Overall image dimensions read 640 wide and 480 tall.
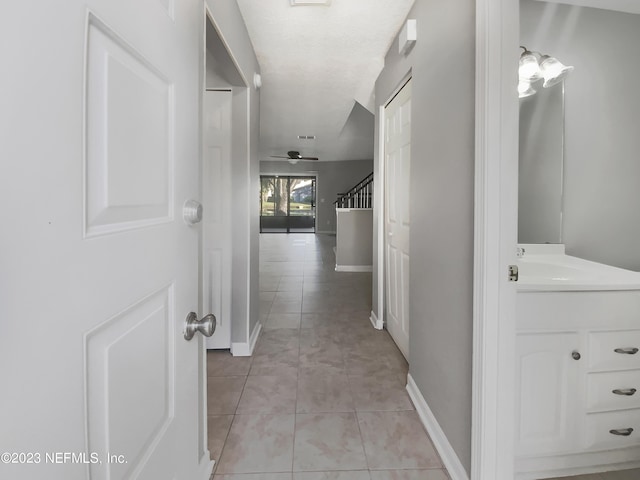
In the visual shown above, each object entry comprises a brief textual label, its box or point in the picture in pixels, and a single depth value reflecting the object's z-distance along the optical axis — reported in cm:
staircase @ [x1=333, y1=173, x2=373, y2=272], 565
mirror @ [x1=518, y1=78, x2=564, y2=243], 187
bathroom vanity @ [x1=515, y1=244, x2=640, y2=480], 126
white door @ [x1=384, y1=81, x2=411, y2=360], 235
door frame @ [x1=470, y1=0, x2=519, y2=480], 108
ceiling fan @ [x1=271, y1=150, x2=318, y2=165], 775
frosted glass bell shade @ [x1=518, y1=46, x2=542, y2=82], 177
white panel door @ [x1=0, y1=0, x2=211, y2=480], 32
